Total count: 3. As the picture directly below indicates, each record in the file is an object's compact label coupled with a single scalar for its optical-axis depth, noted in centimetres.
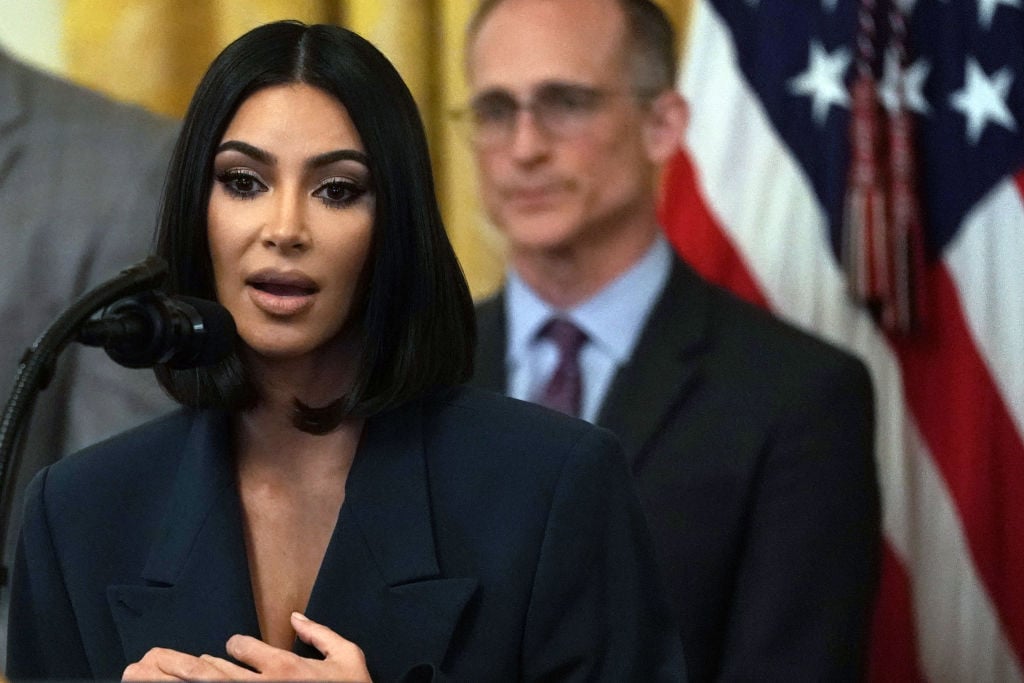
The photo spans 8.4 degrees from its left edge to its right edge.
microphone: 418
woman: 439
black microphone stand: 413
